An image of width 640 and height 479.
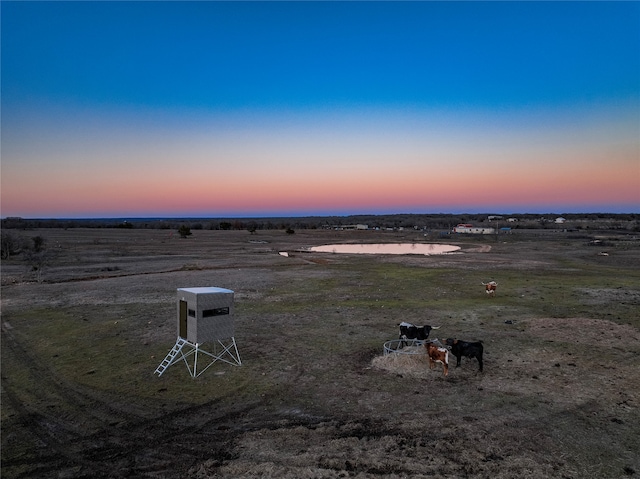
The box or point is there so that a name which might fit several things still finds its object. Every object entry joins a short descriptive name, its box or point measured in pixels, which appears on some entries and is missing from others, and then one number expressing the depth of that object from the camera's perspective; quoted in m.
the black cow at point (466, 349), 13.37
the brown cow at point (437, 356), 13.17
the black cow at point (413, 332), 15.67
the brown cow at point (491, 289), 26.34
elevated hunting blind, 13.80
